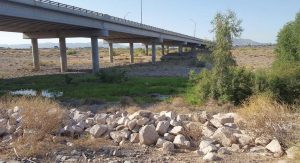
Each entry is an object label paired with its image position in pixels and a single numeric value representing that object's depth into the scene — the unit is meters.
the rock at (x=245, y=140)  6.42
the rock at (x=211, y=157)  5.73
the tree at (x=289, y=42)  18.60
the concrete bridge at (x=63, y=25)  22.38
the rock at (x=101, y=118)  7.89
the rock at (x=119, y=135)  6.90
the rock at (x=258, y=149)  6.11
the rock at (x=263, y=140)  6.29
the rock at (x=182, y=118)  7.67
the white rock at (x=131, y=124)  7.07
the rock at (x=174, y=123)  7.08
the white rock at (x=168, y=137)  6.68
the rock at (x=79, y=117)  8.07
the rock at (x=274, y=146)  5.95
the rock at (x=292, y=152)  5.21
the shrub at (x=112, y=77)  23.66
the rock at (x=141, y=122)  7.12
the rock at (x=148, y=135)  6.63
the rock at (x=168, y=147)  6.34
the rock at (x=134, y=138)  6.79
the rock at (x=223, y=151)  6.07
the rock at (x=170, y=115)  7.84
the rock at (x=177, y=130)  6.76
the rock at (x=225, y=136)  6.50
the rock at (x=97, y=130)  7.03
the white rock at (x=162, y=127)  6.81
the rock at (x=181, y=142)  6.44
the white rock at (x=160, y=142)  6.49
